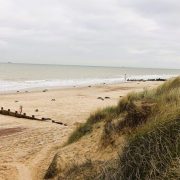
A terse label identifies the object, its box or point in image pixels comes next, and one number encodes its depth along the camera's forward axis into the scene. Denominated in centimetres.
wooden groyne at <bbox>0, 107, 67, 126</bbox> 1122
